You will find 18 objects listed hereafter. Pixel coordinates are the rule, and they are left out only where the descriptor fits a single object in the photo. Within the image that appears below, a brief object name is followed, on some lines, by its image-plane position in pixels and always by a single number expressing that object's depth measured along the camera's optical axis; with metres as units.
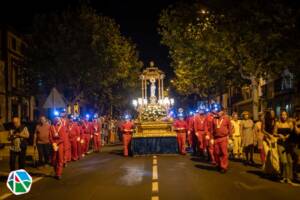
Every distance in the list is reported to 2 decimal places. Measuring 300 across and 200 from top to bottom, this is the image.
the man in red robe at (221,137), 10.92
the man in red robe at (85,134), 17.06
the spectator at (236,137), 14.24
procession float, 15.86
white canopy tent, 13.25
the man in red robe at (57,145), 10.23
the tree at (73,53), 25.84
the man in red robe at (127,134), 16.26
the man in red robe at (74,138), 15.00
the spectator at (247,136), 12.90
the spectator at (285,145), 9.38
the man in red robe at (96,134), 18.78
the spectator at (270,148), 9.71
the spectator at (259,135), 11.80
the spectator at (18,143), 10.04
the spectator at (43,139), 11.95
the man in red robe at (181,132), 16.32
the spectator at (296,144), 9.36
